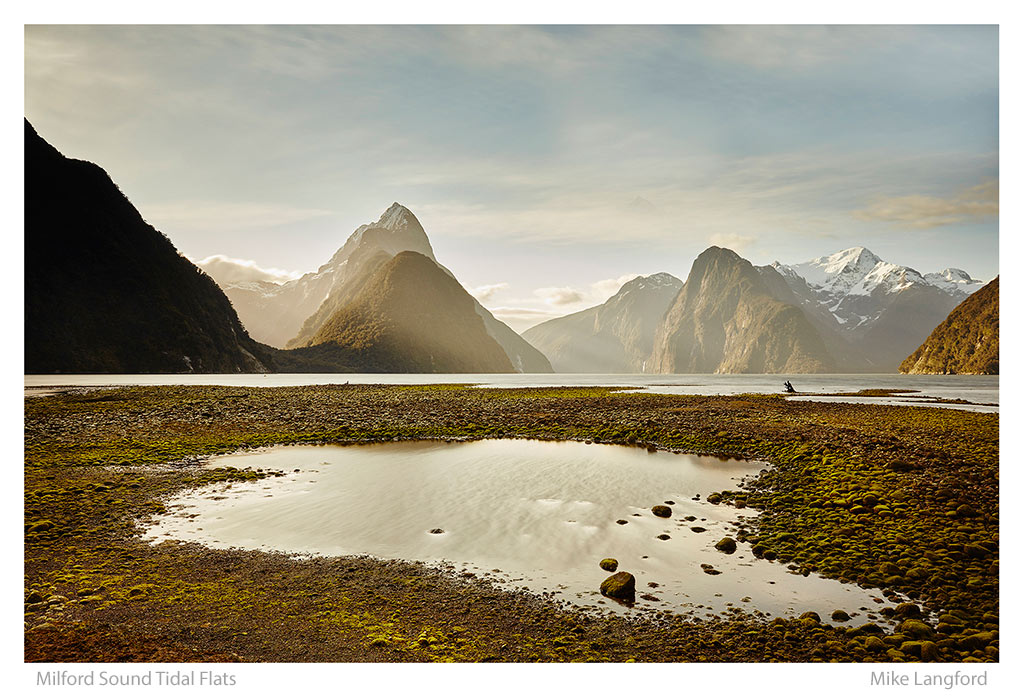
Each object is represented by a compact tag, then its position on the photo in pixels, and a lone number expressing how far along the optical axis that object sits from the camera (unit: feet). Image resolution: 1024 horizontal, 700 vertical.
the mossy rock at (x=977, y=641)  24.44
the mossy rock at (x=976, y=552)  34.42
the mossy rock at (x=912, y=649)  23.72
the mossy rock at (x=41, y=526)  38.93
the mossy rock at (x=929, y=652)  23.38
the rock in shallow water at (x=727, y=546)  39.06
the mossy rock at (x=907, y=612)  27.76
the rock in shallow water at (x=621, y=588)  30.66
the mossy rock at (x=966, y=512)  41.11
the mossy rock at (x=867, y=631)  25.75
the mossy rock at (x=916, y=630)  25.29
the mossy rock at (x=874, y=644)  24.35
